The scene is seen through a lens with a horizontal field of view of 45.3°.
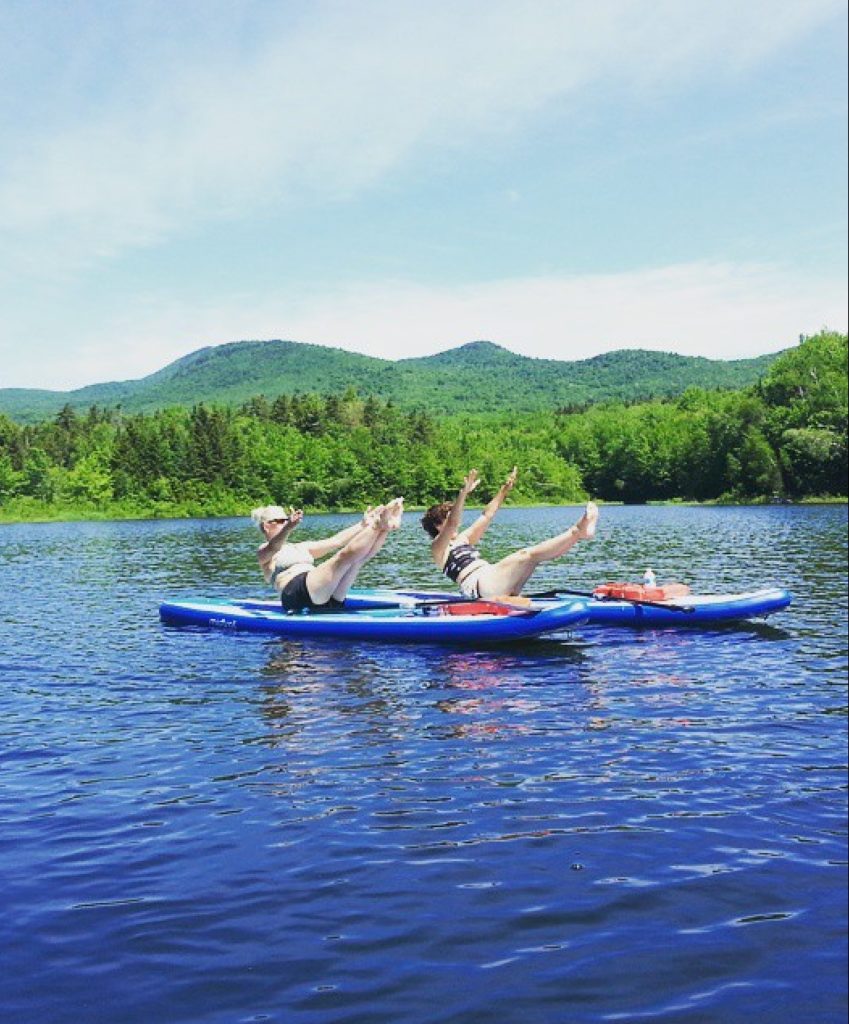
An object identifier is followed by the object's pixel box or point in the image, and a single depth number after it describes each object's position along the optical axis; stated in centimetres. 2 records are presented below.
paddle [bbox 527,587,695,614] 1742
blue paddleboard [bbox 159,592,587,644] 1562
